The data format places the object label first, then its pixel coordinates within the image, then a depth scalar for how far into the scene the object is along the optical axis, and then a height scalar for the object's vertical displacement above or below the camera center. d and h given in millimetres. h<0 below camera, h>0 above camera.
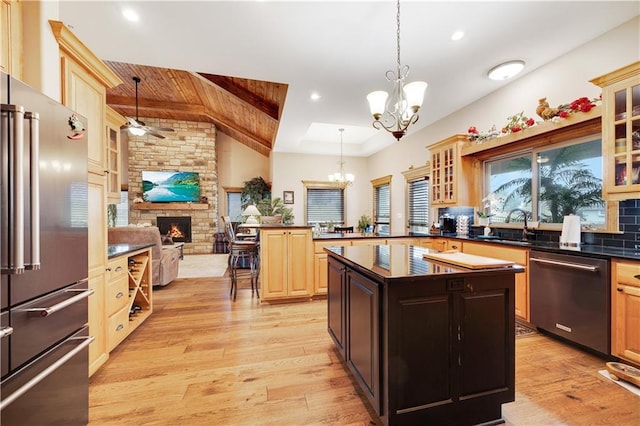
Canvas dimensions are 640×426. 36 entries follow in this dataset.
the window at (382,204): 7164 +229
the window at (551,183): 2842 +357
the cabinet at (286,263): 3814 -730
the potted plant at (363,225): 5667 -276
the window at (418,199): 5555 +277
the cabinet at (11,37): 1465 +988
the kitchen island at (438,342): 1446 -733
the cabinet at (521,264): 2834 -567
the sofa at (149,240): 4398 -444
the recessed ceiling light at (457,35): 2610 +1723
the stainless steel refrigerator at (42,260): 1066 -216
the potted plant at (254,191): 9242 +727
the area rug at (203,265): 5680 -1308
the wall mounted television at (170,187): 8562 +826
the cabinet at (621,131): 2250 +694
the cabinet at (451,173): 4199 +623
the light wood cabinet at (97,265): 1995 -404
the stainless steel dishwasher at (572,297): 2211 -770
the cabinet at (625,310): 2031 -763
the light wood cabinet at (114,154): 3299 +762
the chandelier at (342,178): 6859 +872
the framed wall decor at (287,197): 7852 +440
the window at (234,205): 9719 +263
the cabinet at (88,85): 1775 +938
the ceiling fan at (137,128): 5027 +1667
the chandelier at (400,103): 2109 +890
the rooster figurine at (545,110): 2890 +1092
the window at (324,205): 8086 +213
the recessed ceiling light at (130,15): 2381 +1773
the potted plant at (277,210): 7586 +64
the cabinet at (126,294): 2348 -844
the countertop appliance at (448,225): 4516 -224
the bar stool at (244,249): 4062 -642
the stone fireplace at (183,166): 8562 +1492
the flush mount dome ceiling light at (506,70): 3168 +1708
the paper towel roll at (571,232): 2722 -211
